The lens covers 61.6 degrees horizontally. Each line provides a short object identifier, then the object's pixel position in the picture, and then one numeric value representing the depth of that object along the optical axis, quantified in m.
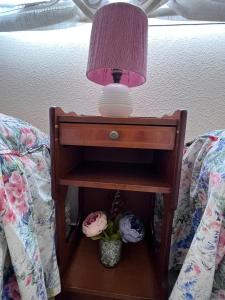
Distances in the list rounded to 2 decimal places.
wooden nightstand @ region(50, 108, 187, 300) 0.53
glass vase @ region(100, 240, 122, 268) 0.67
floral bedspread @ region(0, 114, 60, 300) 0.37
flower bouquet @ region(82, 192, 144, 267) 0.67
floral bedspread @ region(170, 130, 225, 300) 0.38
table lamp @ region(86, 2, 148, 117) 0.60
